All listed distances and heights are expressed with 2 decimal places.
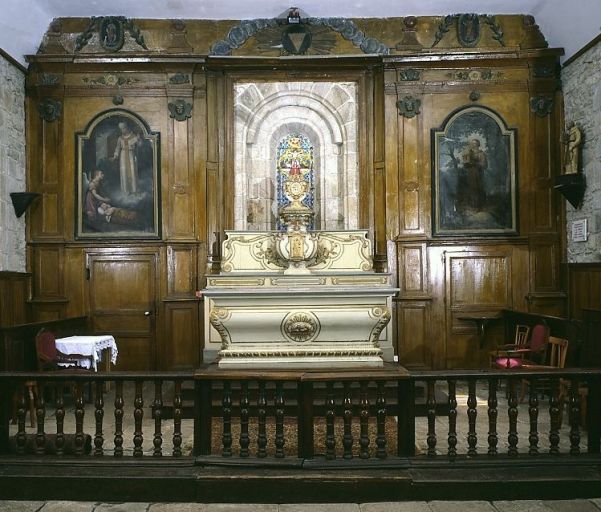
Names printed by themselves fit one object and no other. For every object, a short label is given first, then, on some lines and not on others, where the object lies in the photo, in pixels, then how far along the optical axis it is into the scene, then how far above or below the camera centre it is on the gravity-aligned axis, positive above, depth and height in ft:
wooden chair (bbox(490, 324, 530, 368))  24.08 -3.34
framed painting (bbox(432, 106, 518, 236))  28.78 +4.14
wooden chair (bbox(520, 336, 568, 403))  21.48 -3.43
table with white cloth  22.43 -3.00
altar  21.76 -2.11
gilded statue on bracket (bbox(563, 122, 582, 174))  26.35 +4.90
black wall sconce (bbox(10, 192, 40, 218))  27.04 +3.02
